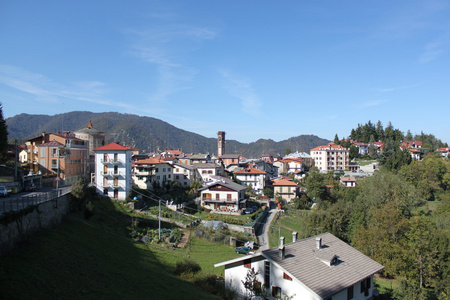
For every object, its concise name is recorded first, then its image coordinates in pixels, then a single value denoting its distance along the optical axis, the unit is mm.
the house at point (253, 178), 71750
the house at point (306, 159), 110238
